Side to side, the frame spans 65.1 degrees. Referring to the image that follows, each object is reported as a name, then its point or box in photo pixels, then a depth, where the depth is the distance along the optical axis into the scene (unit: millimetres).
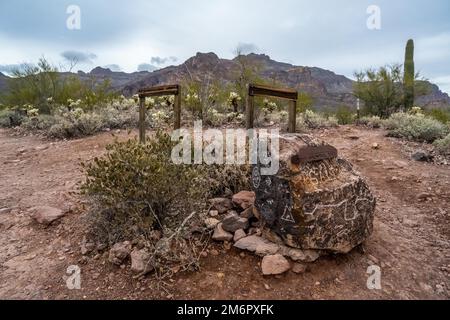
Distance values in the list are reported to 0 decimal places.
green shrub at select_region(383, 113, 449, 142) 7109
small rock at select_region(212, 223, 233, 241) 2842
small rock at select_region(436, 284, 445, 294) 2498
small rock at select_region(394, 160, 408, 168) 5395
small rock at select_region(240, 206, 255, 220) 3057
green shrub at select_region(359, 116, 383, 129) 8648
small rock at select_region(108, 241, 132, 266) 2617
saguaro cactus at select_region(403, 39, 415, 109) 11383
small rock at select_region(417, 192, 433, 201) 4224
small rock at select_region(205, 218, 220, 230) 2947
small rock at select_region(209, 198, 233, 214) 3268
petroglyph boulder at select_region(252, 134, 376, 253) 2578
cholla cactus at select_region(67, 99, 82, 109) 8954
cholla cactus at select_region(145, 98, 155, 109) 8070
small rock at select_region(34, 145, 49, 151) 6472
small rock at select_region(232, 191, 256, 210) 3223
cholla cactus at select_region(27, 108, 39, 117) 8648
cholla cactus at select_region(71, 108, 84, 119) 7761
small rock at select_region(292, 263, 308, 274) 2529
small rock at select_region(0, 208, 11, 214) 3760
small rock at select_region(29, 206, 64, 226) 3385
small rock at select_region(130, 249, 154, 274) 2490
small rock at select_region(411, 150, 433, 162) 5746
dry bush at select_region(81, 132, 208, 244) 2732
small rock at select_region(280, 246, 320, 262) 2598
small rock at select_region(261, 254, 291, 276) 2492
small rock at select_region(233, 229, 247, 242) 2822
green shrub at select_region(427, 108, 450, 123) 10970
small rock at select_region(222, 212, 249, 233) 2928
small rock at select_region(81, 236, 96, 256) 2834
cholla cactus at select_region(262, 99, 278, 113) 8743
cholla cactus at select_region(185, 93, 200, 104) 8359
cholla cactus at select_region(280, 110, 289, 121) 8461
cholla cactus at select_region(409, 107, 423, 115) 9203
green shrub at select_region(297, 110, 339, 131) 8296
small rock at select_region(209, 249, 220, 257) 2711
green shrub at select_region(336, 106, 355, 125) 11815
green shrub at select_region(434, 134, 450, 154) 6113
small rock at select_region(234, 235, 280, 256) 2658
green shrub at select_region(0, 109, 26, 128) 9523
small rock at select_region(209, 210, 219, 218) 3178
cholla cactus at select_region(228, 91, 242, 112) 8543
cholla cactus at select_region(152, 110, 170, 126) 7014
